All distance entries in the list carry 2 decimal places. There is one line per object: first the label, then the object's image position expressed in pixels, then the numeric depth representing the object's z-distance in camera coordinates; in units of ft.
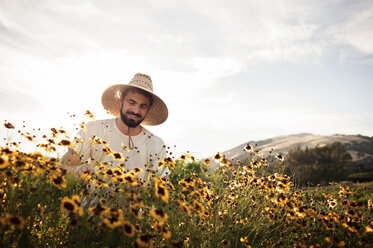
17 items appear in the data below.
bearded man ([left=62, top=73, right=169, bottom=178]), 6.31
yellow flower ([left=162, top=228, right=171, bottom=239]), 3.07
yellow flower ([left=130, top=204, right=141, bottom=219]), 3.09
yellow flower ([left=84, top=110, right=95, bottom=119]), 6.06
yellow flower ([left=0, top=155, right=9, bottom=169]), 2.96
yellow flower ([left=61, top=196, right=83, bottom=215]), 2.87
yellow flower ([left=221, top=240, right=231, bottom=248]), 4.39
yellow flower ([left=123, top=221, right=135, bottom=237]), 2.86
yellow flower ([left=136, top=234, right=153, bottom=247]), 2.76
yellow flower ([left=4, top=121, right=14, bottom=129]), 5.06
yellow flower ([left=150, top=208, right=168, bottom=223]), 3.26
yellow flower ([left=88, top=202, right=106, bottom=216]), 2.94
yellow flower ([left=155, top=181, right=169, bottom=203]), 3.48
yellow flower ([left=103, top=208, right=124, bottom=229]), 2.78
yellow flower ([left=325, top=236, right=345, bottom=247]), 3.67
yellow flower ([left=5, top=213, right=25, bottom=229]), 2.68
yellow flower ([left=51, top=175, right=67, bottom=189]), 3.39
